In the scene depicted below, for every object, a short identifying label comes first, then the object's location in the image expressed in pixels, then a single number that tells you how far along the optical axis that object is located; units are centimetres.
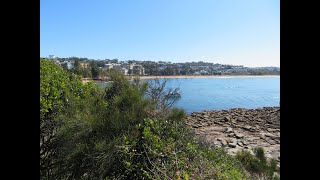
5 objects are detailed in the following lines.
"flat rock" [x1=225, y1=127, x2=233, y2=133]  898
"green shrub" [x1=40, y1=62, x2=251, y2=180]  225
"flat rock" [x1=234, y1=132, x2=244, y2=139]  825
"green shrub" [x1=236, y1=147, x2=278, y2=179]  368
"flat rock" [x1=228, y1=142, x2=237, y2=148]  695
